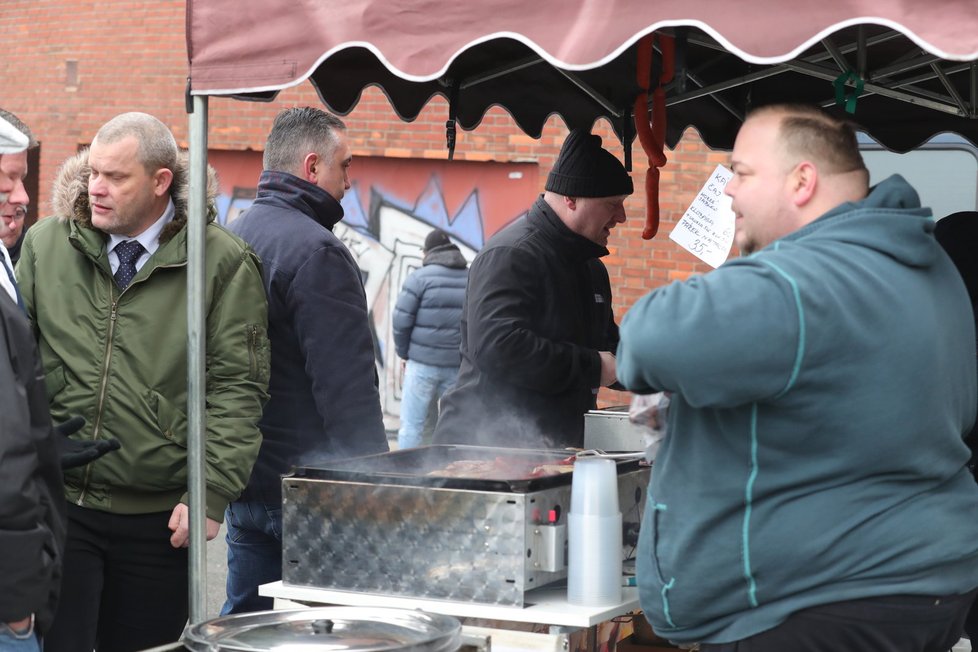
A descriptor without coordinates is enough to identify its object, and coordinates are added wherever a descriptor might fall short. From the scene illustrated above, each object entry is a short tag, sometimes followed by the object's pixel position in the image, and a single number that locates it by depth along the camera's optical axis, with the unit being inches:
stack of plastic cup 224.7
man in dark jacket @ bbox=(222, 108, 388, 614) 295.6
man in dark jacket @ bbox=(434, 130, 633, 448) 312.5
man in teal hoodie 173.9
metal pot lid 179.3
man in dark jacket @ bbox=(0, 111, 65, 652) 192.2
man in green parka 258.1
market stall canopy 199.6
